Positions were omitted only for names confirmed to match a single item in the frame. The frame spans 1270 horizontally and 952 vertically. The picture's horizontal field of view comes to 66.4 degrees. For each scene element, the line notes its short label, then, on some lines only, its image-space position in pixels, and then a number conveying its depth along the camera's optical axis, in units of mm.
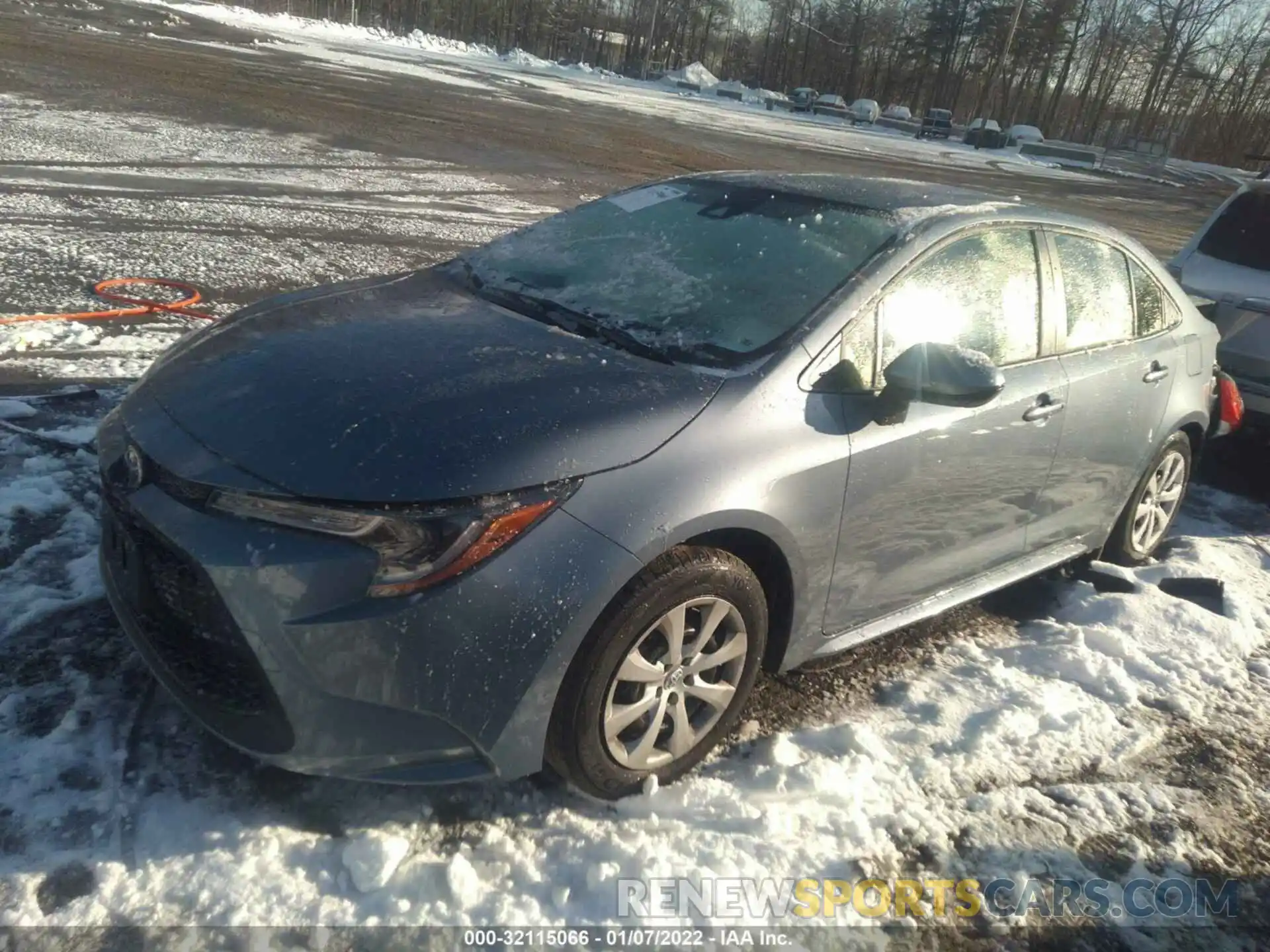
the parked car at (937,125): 43625
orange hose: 5859
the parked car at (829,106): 50375
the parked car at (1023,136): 43844
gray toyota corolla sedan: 2248
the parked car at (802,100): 50688
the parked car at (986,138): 41312
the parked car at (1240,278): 5758
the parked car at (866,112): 47469
